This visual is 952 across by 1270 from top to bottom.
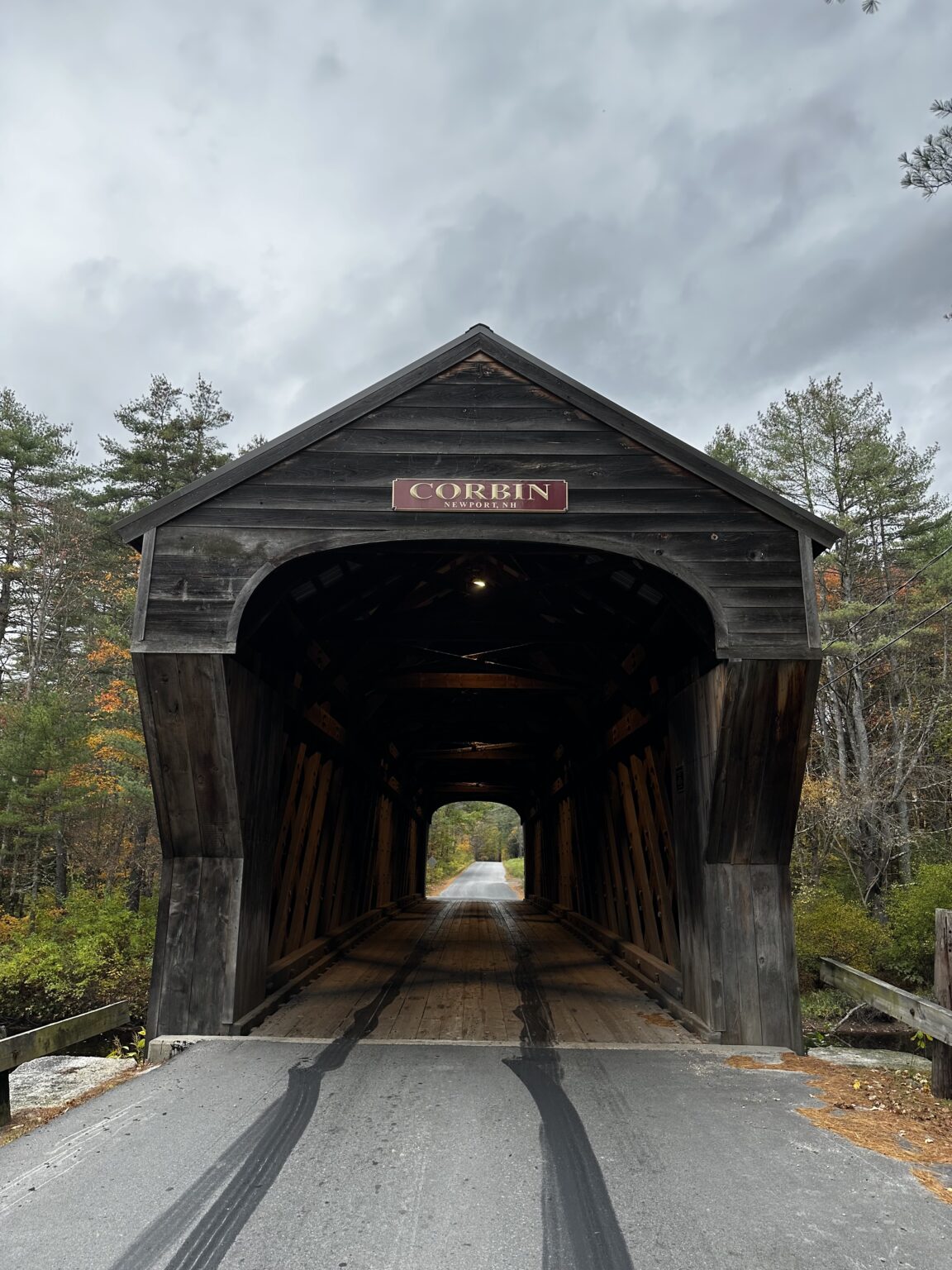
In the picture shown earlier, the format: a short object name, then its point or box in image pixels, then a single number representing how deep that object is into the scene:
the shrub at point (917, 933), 10.90
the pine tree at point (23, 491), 21.94
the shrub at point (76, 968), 10.45
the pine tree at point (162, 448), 21.50
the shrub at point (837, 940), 11.27
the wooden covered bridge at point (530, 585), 5.50
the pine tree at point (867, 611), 15.58
